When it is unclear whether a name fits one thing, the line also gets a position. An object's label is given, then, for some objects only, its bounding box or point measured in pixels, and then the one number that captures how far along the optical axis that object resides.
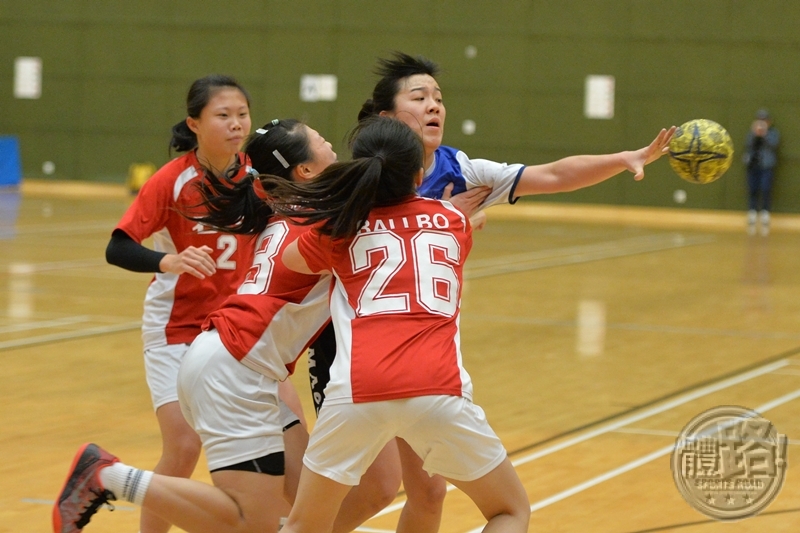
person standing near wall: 34.50
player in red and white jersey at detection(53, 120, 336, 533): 6.61
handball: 7.86
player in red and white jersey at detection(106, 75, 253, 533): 7.98
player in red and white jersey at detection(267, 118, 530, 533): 5.93
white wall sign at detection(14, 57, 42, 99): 43.34
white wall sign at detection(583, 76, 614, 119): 37.22
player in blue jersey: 7.33
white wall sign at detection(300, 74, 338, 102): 40.09
